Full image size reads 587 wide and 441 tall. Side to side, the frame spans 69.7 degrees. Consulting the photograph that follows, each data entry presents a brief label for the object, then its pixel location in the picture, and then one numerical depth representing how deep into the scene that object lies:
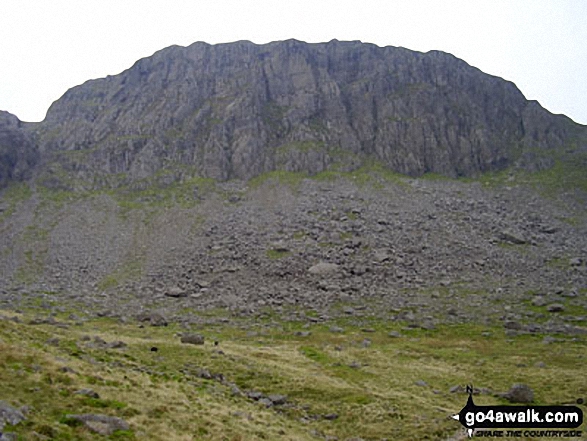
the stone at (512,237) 93.62
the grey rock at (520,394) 37.22
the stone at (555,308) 68.50
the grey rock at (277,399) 35.53
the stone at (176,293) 81.81
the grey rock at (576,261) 83.06
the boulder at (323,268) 84.78
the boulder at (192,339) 53.91
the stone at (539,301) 70.31
